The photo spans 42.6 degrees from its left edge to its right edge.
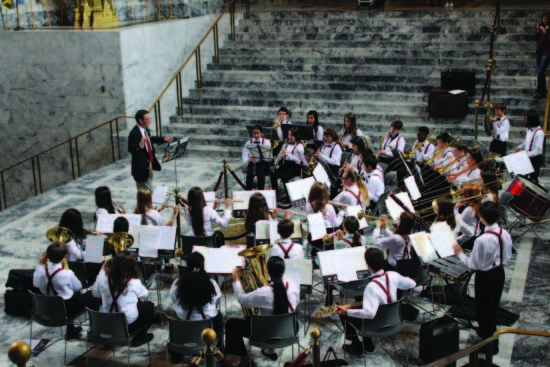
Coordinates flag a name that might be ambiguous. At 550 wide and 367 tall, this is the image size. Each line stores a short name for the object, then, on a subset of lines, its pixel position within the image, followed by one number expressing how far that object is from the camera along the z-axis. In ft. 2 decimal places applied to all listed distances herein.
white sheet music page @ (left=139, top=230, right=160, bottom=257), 24.02
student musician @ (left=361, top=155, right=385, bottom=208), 29.89
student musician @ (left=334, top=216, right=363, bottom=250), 23.41
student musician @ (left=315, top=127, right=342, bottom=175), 34.63
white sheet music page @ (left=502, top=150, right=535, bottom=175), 30.04
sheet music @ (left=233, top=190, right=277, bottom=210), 27.50
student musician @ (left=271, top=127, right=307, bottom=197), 35.45
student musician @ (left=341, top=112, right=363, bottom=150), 36.47
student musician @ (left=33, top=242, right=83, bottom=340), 21.78
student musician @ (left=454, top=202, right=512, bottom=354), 21.49
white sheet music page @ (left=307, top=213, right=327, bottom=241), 24.06
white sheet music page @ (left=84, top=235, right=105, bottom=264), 23.57
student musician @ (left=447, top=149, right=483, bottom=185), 30.53
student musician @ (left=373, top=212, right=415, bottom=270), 23.04
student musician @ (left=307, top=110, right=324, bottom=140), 37.91
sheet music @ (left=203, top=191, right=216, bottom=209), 27.64
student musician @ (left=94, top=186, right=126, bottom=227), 26.99
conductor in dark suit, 33.50
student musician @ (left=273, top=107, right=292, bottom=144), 37.81
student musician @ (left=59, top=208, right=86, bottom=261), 24.54
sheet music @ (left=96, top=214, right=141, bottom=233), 25.70
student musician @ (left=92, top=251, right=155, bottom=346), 20.53
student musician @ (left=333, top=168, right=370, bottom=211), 27.89
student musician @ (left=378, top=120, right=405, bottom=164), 35.42
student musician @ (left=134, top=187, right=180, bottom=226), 26.50
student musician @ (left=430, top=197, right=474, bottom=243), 24.16
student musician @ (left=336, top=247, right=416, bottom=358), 19.79
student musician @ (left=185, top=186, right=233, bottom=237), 25.99
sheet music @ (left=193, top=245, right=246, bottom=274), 22.15
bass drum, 27.96
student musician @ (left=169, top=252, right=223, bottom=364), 19.89
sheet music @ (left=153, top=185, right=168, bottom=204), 28.07
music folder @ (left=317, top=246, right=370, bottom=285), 20.90
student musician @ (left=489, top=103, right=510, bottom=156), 36.05
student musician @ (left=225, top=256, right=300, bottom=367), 19.92
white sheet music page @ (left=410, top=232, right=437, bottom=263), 22.00
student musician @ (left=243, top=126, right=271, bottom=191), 35.40
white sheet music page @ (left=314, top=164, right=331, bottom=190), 29.45
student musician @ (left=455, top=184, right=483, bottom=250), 25.84
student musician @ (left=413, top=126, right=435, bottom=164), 34.53
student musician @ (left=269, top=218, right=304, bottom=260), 22.58
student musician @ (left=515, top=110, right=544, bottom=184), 34.35
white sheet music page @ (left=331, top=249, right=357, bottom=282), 20.95
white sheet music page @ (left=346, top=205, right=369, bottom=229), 25.82
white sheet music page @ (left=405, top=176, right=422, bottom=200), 28.63
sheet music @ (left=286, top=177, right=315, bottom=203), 27.81
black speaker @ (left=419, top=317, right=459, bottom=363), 20.93
